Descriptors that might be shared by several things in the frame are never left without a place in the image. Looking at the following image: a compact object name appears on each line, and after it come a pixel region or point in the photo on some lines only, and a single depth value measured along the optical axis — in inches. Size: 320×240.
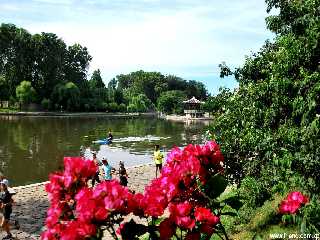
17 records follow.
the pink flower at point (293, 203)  112.5
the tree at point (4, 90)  3240.9
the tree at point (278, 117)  266.0
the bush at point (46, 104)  3248.7
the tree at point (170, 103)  3991.3
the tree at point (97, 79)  4075.6
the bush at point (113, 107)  3764.0
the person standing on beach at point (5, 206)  373.8
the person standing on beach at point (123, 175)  568.2
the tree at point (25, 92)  3117.4
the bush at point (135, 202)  86.7
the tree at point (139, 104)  4150.0
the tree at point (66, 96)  3256.5
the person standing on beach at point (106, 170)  542.3
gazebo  3571.8
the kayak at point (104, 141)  1520.4
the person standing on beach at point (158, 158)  679.9
